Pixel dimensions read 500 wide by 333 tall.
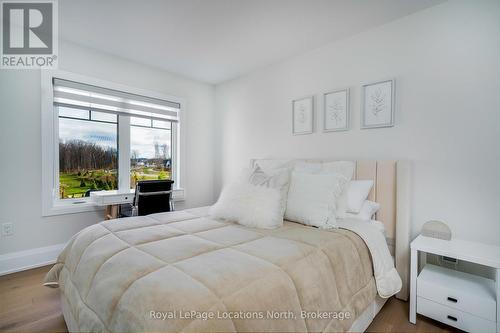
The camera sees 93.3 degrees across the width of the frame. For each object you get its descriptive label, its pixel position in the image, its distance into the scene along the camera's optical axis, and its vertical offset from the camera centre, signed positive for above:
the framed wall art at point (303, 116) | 2.87 +0.60
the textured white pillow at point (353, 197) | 2.04 -0.30
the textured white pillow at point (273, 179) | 1.98 -0.14
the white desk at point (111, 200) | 2.71 -0.45
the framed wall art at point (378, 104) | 2.24 +0.59
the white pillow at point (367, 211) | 2.04 -0.42
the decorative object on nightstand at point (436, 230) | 1.89 -0.54
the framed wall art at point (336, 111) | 2.56 +0.59
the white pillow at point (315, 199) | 1.85 -0.29
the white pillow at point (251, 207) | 1.82 -0.36
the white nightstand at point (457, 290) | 1.48 -0.85
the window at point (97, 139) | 2.68 +0.31
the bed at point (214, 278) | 0.87 -0.52
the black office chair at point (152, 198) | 2.61 -0.41
